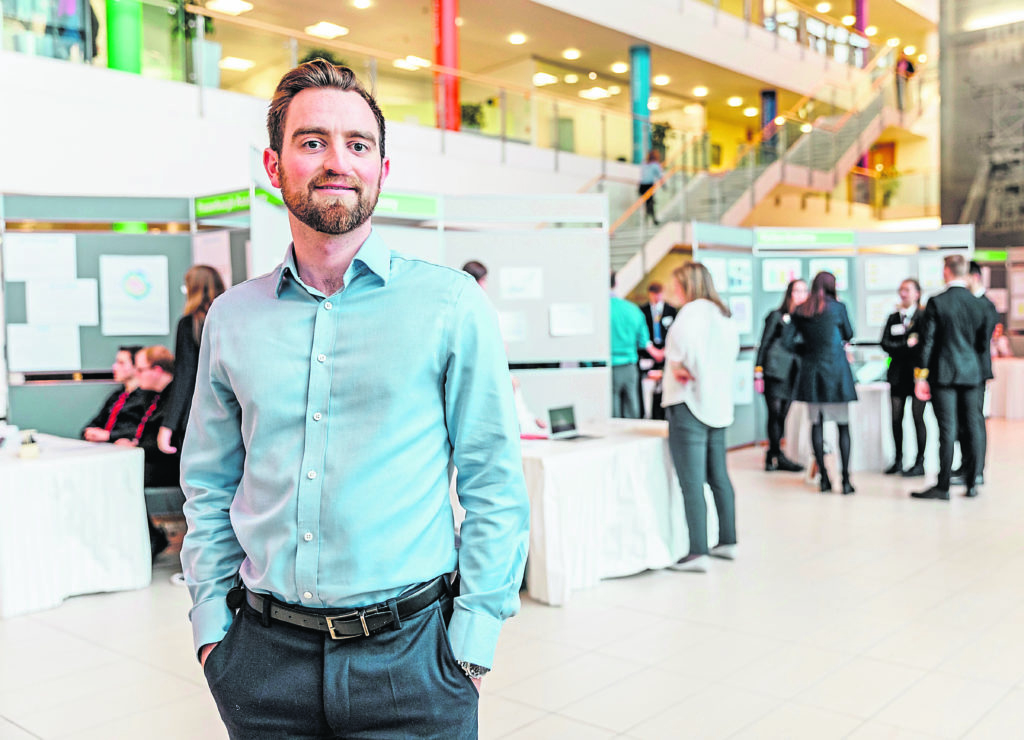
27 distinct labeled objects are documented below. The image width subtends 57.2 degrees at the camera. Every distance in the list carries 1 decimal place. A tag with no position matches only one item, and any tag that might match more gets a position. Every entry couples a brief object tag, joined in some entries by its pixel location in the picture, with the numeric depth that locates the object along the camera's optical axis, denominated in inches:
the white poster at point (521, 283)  280.7
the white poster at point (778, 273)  379.2
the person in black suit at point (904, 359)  291.9
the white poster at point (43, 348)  240.8
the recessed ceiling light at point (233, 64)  355.5
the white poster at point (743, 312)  369.7
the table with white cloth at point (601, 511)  171.9
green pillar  321.7
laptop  196.2
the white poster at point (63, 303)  239.8
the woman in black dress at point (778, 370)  292.7
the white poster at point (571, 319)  283.1
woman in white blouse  191.3
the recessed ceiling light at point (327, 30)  590.3
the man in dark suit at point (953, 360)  256.4
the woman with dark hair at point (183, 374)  188.2
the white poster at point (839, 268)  379.6
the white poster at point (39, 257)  236.8
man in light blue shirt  56.3
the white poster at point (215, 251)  233.6
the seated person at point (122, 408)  208.4
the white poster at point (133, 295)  242.5
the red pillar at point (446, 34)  530.6
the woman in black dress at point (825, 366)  263.7
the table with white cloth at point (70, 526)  172.1
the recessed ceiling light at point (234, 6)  433.6
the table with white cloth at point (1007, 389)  465.4
